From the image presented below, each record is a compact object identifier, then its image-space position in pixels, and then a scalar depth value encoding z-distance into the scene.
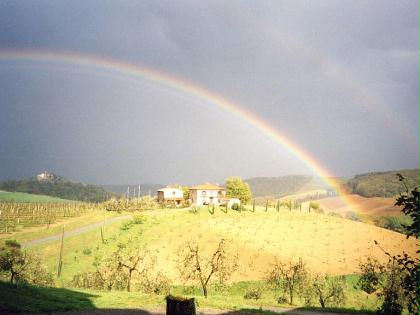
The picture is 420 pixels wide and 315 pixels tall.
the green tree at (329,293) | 30.50
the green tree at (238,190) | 116.94
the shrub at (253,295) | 32.91
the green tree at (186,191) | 126.57
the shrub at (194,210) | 86.34
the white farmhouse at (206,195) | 115.44
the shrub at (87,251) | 57.26
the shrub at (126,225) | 71.75
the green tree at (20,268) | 30.78
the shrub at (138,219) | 75.60
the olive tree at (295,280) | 32.50
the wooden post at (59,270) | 46.04
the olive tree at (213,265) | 33.16
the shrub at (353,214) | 155.00
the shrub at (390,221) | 118.07
